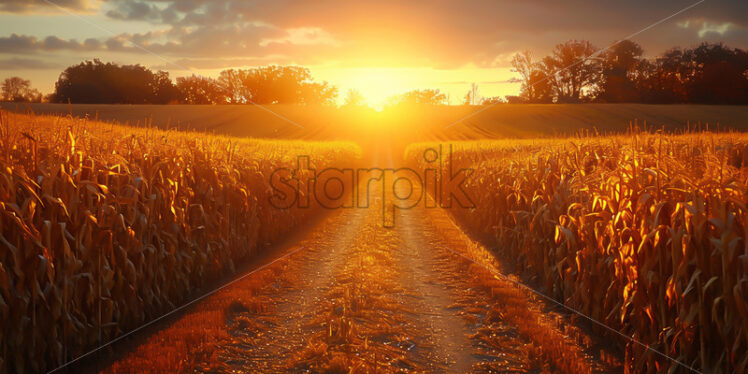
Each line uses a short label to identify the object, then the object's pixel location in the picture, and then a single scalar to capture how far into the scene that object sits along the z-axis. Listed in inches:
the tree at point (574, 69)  2972.4
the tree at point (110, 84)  2534.4
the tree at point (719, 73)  2274.9
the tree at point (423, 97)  5516.7
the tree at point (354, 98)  5408.5
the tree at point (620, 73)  2888.8
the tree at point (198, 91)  3368.6
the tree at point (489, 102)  3828.7
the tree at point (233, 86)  3971.5
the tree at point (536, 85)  2938.0
